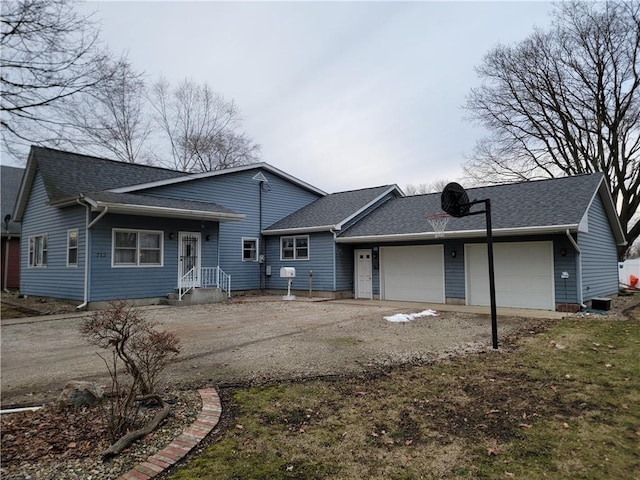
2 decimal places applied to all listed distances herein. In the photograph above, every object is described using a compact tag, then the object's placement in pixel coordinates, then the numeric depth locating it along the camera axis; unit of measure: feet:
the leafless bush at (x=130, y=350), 10.88
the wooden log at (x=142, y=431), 9.80
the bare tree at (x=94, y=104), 35.50
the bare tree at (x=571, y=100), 61.57
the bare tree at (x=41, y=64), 31.12
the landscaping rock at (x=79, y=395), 12.80
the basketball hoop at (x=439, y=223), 40.88
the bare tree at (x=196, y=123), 96.43
